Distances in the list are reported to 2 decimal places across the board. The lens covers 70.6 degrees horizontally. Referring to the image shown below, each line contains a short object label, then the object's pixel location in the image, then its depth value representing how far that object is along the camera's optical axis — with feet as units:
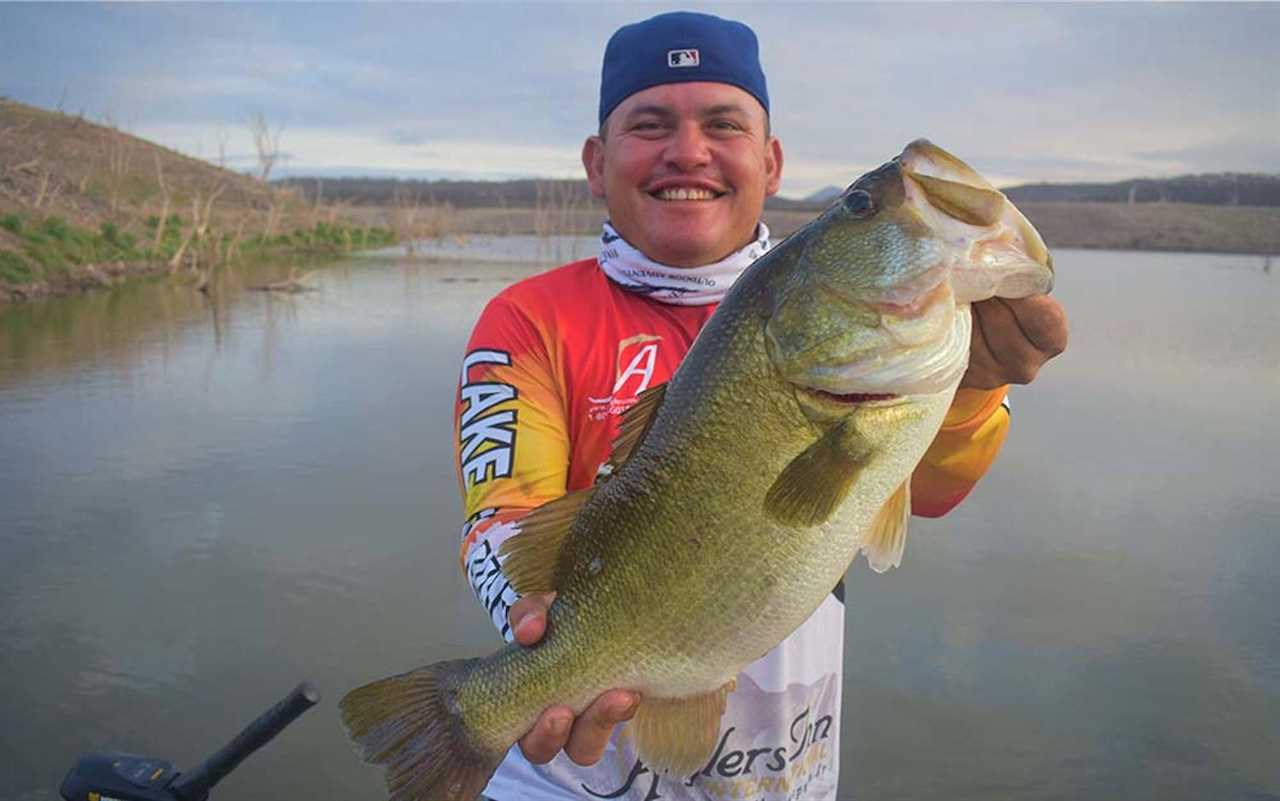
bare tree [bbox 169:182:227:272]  66.08
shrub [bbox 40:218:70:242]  60.39
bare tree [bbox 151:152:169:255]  71.09
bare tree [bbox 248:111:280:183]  102.94
